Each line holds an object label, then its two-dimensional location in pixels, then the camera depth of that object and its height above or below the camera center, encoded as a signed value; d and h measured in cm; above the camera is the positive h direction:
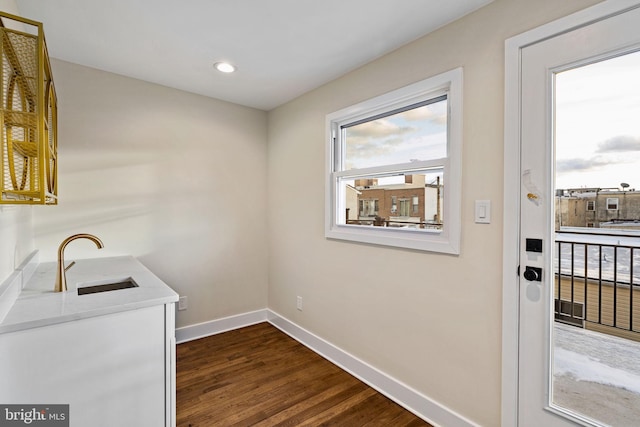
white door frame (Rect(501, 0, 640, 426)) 149 -8
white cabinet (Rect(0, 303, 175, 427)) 116 -65
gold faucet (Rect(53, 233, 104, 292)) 154 -34
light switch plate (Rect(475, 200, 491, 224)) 161 +0
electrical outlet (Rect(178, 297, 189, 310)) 290 -88
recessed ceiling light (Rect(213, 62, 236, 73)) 235 +113
